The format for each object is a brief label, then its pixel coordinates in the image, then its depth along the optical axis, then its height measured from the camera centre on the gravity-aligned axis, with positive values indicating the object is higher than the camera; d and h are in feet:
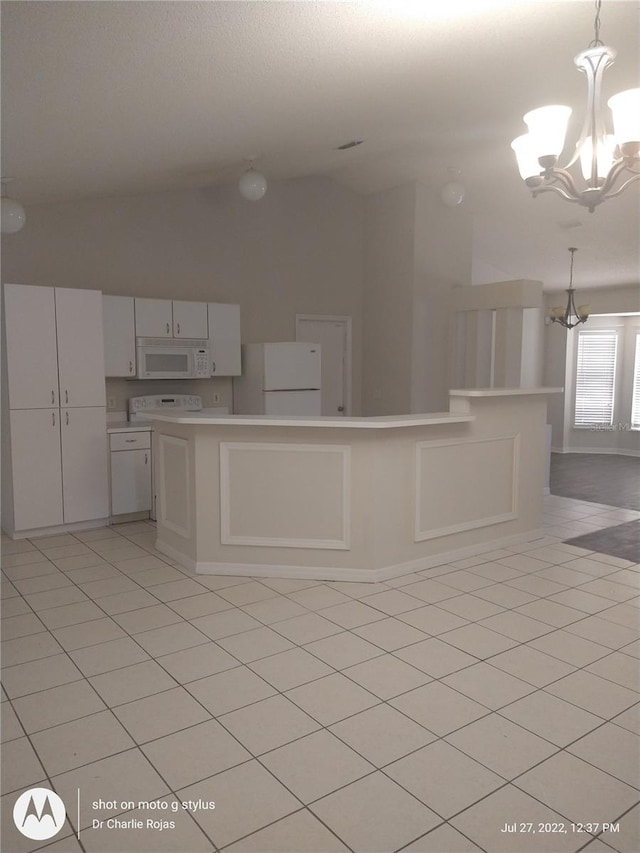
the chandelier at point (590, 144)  8.63 +3.29
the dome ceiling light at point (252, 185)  15.47 +4.40
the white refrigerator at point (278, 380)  19.69 -0.57
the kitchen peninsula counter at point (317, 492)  12.55 -2.67
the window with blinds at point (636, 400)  29.89 -1.68
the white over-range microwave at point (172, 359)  17.87 +0.09
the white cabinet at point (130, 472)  17.04 -3.04
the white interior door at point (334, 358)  22.81 +0.19
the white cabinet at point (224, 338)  19.27 +0.74
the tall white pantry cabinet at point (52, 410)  15.44 -1.25
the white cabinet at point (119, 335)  17.21 +0.72
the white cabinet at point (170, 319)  17.83 +1.26
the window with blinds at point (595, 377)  30.66 -0.61
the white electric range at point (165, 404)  18.42 -1.27
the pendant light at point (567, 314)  24.20 +2.02
